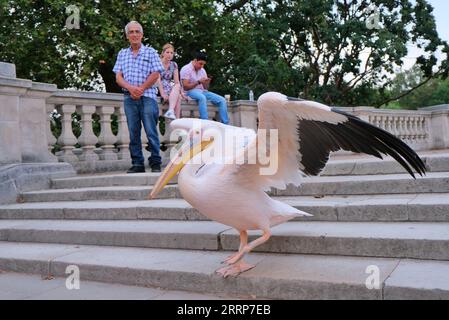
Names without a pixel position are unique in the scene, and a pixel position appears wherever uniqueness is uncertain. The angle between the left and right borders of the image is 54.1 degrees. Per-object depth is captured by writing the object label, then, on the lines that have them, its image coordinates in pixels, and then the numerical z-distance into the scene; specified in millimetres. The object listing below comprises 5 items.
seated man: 7227
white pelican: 2750
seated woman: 7215
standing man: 6223
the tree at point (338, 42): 13672
